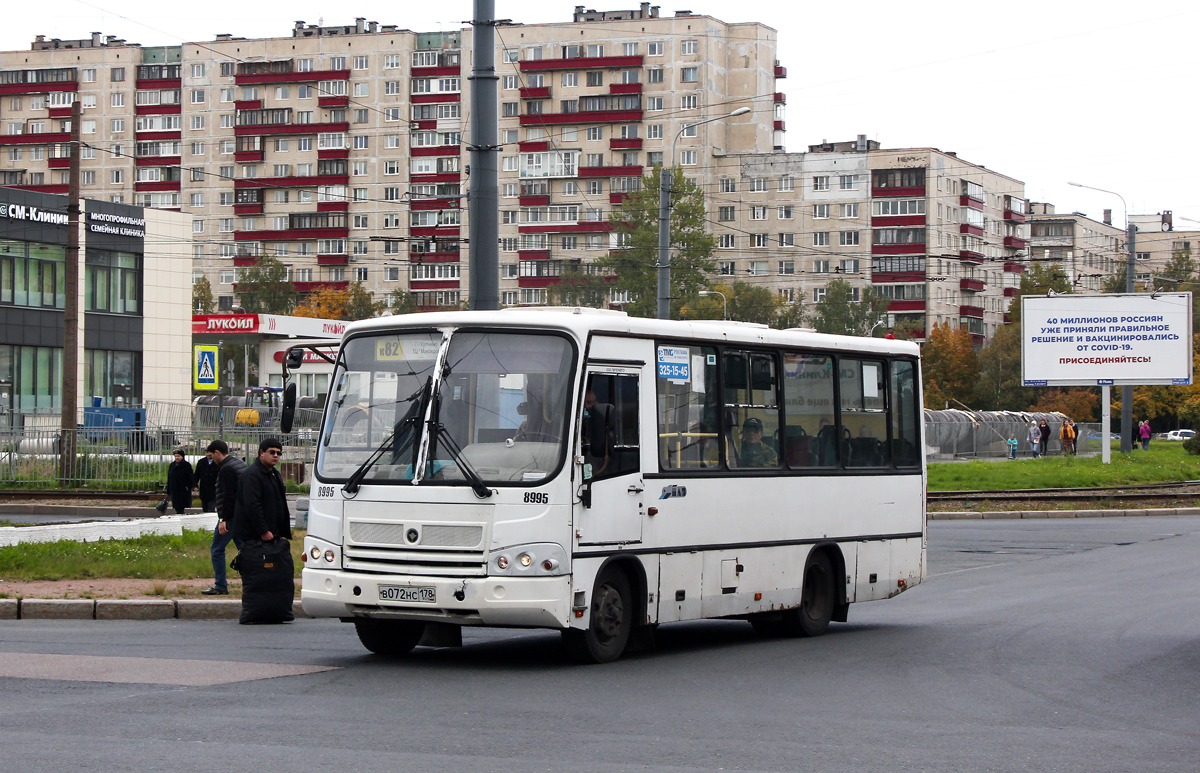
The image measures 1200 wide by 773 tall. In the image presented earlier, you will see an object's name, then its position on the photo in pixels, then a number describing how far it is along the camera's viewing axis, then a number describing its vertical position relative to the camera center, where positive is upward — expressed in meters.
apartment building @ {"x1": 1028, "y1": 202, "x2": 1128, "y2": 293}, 140.75 +16.78
